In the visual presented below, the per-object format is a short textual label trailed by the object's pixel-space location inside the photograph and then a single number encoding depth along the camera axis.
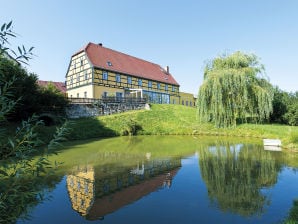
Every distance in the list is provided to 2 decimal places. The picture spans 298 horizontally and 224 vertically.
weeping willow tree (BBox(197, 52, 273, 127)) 17.83
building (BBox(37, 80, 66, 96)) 37.06
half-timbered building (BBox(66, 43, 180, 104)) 25.62
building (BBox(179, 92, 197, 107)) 36.94
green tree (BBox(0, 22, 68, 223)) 2.02
